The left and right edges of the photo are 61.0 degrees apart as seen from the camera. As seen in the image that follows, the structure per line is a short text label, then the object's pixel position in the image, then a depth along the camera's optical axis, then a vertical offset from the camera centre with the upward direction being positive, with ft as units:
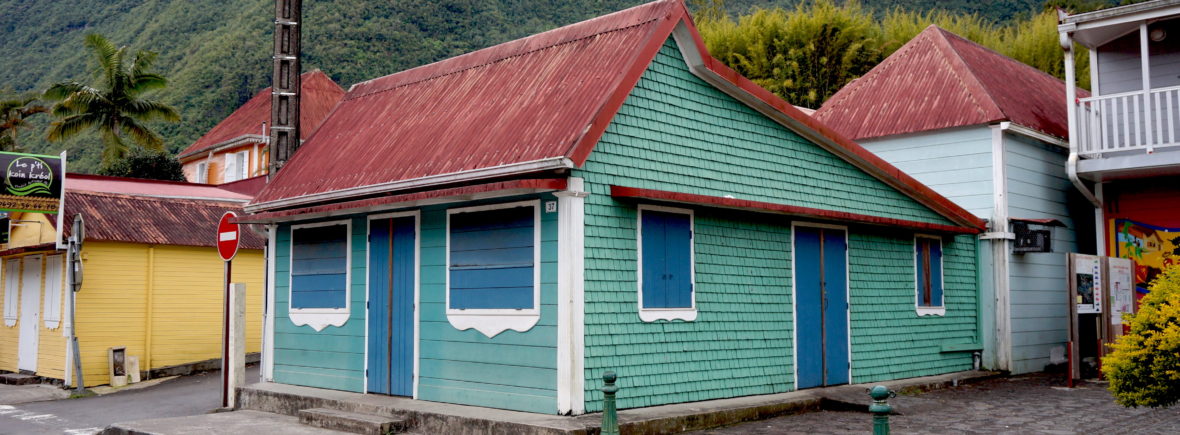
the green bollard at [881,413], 21.06 -2.57
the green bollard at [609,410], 27.12 -3.20
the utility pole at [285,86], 47.39 +9.78
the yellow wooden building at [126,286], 60.70 +0.45
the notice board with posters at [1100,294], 47.55 -0.17
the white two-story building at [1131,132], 50.72 +8.34
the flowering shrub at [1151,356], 27.37 -1.82
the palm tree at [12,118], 139.70 +24.75
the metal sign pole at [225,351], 44.65 -2.64
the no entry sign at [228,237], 42.70 +2.37
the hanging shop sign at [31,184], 57.26 +6.26
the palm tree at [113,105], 123.34 +23.36
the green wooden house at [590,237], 33.09 +2.09
